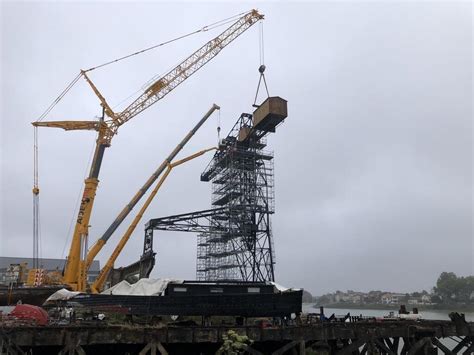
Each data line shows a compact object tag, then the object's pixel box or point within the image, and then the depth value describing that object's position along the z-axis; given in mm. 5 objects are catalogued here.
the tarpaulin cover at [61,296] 26312
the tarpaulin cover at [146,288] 25834
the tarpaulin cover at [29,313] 21181
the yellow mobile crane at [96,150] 37781
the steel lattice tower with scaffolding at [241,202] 53672
